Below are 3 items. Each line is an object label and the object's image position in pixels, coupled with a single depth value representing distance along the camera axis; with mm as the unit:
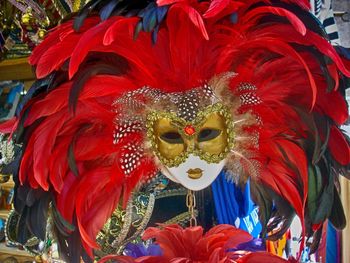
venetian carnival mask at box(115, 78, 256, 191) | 611
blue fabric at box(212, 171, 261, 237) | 741
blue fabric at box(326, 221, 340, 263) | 1018
